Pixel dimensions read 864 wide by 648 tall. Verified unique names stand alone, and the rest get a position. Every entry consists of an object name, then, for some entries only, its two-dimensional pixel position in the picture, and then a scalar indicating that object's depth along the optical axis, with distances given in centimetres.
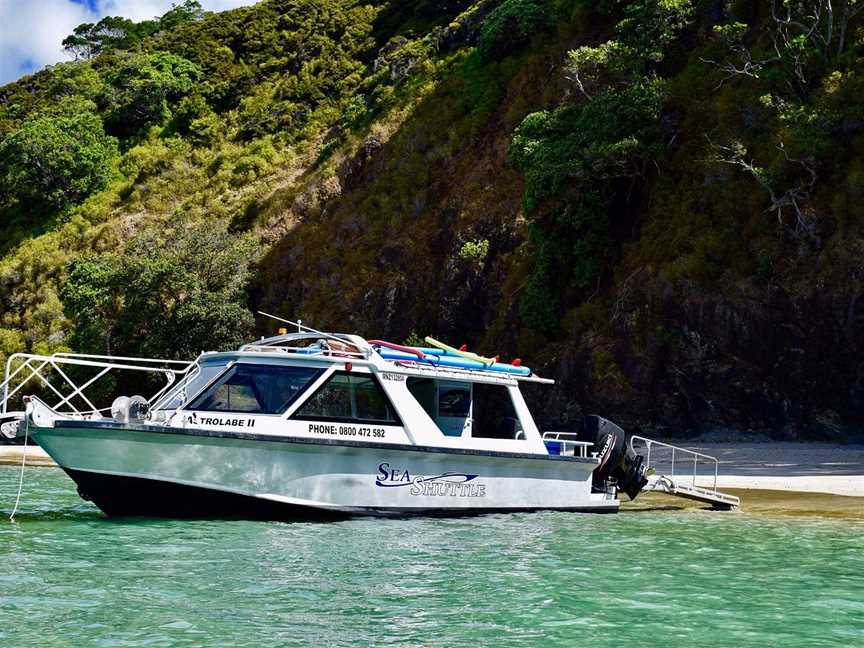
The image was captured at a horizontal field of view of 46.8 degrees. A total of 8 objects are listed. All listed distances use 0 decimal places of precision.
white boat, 1392
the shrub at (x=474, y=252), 4178
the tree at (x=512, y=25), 4897
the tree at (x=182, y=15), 8956
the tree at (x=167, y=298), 4172
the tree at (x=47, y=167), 6050
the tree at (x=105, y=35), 9038
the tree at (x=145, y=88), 6681
